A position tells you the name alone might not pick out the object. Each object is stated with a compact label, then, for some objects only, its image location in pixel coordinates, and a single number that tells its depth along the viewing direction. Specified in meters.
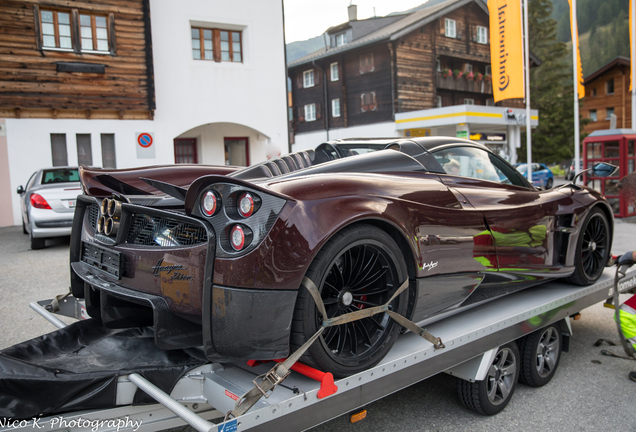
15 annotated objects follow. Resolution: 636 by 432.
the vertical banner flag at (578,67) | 12.16
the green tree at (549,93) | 37.50
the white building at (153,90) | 12.70
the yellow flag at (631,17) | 13.97
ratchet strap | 1.81
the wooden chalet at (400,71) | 27.59
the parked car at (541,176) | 25.48
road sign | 13.85
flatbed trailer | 1.86
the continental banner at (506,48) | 12.94
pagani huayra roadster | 1.91
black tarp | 1.85
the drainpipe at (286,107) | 15.53
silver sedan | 8.23
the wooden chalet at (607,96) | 42.06
